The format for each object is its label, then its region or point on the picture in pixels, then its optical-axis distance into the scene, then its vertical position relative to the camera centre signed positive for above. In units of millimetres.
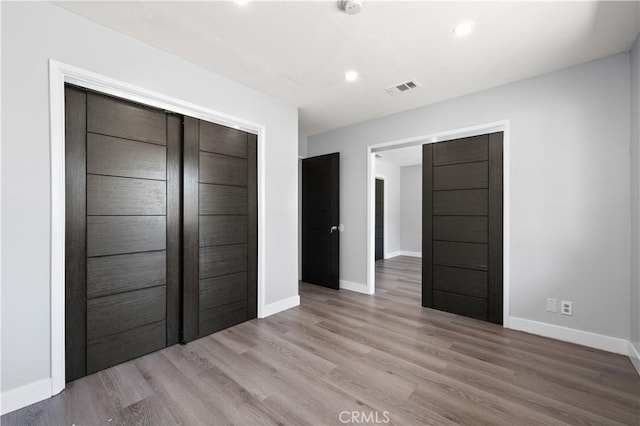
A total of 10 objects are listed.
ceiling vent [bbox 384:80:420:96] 2939 +1399
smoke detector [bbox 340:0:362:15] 1760 +1359
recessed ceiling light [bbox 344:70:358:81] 2717 +1399
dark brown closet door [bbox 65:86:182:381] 1954 -140
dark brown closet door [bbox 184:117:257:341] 2578 -150
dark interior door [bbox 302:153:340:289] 4406 -114
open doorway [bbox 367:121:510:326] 2934 +51
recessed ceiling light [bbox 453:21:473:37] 1990 +1375
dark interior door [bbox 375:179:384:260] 6996 -158
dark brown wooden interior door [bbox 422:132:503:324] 3002 -160
